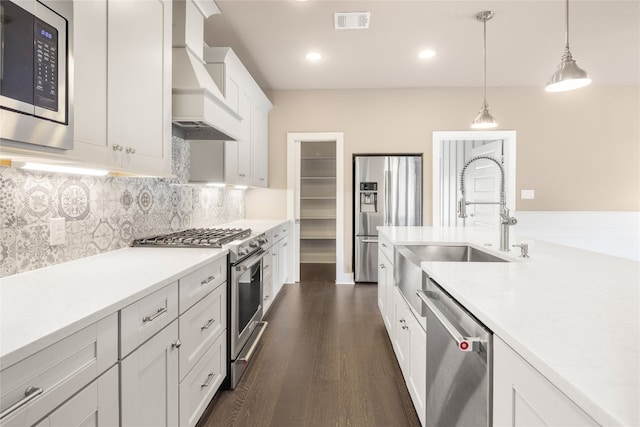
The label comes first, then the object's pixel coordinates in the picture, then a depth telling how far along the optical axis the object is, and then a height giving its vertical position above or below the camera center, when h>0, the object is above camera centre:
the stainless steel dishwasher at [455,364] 0.91 -0.47
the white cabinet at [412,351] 1.55 -0.73
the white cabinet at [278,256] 3.41 -0.50
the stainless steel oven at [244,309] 2.07 -0.67
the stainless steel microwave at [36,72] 0.94 +0.41
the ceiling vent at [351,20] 2.68 +1.56
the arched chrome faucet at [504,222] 1.83 -0.04
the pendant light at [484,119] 2.97 +0.83
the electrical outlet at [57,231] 1.50 -0.10
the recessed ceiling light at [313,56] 3.44 +1.61
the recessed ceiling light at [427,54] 3.40 +1.63
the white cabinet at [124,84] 1.26 +0.55
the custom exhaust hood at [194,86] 1.96 +0.77
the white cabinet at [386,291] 2.49 -0.64
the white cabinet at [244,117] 2.83 +1.02
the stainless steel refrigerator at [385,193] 4.46 +0.26
